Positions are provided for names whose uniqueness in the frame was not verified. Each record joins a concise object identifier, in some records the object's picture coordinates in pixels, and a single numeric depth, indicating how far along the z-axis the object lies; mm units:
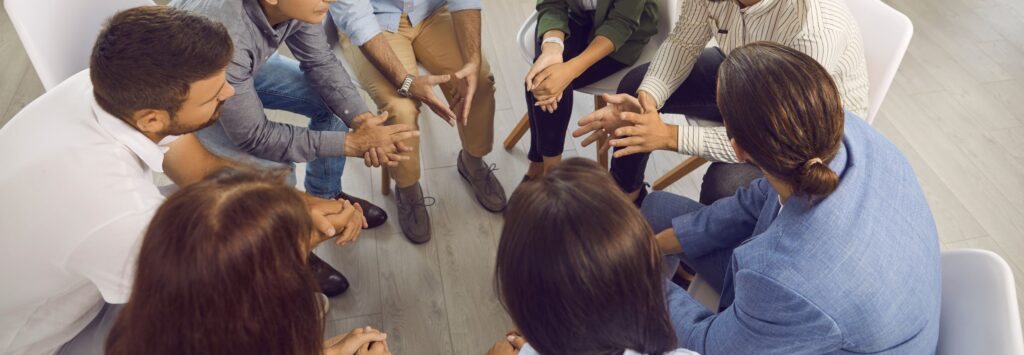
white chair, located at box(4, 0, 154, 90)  1489
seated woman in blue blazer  1026
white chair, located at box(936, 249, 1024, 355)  1020
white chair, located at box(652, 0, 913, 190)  1638
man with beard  1199
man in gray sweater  1638
